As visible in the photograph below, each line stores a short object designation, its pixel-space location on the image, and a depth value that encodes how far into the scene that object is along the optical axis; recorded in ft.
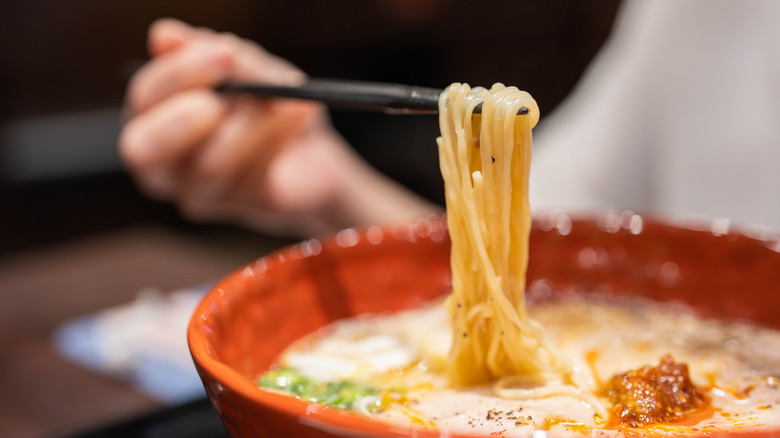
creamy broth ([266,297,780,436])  1.44
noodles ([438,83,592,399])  1.53
